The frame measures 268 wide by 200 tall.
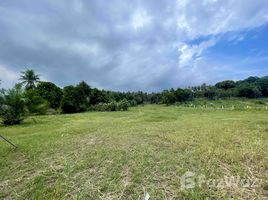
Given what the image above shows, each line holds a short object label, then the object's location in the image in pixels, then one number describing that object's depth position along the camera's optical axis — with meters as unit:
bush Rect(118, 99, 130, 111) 22.69
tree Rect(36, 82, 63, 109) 23.59
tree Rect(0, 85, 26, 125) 10.16
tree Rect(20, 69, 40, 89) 24.01
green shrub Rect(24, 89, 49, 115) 11.94
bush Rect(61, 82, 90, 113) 22.01
